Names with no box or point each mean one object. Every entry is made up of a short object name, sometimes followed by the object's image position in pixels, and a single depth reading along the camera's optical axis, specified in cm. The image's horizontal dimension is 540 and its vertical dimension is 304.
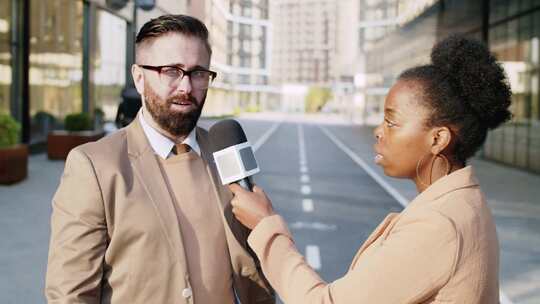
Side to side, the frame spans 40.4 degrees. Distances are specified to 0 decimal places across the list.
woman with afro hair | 194
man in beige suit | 240
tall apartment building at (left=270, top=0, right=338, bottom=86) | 16000
